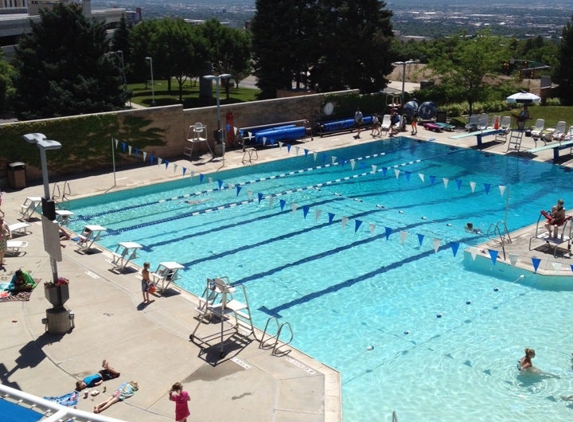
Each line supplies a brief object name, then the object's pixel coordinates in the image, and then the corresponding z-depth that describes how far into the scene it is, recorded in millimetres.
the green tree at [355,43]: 39594
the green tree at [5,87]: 41641
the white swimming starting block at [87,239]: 18578
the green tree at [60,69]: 33625
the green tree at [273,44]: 41750
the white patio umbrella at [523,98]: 30734
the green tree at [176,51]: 49469
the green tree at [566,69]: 43812
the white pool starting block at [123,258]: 17109
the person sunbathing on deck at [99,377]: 11320
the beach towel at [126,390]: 11148
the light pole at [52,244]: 13070
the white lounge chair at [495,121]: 33250
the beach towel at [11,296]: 15055
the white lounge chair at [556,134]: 31047
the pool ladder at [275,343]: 12953
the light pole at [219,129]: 29141
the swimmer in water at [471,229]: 20375
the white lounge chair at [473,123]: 33625
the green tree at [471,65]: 36281
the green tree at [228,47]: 52812
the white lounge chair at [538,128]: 32344
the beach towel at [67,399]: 10781
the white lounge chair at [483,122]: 33281
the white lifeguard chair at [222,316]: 13180
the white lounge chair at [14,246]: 17703
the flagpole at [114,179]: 24891
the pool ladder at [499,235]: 18859
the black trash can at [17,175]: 24203
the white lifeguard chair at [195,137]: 28938
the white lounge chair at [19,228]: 19234
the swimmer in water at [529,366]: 12516
